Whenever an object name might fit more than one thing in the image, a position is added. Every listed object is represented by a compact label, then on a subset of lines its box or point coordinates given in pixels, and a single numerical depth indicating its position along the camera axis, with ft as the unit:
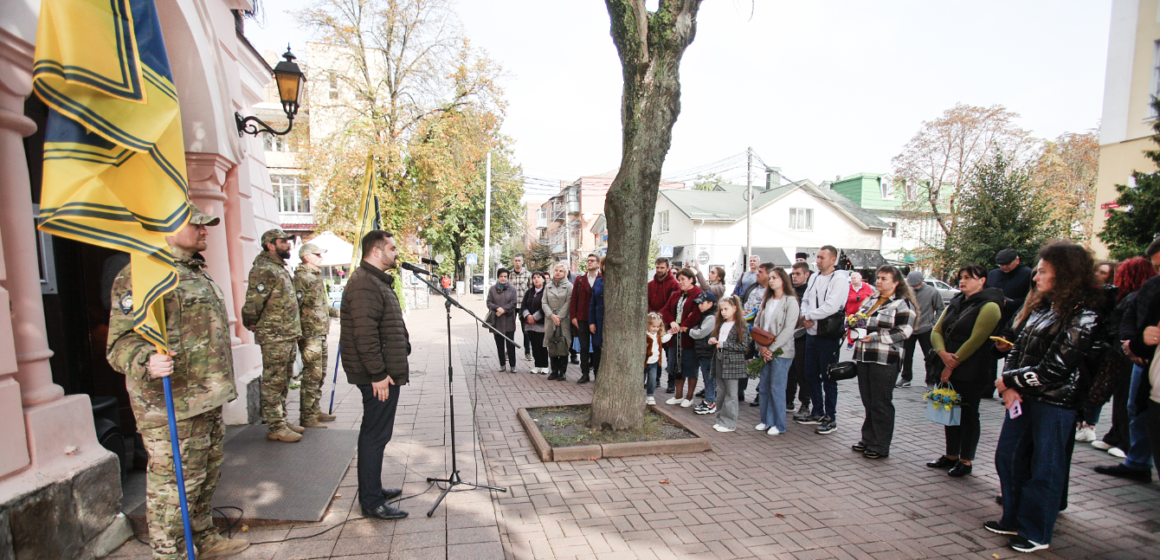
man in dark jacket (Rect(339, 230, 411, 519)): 11.28
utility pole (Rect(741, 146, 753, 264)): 87.17
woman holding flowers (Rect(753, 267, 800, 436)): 18.33
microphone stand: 12.99
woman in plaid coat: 16.07
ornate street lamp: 19.80
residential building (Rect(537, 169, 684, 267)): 173.68
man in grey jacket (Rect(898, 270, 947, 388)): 26.00
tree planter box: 15.80
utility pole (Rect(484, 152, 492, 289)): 77.59
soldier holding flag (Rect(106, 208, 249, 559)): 9.16
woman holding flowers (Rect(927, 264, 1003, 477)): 14.48
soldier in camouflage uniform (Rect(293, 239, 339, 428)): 17.89
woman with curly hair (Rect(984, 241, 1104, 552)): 10.65
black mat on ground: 11.94
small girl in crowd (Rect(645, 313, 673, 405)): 22.95
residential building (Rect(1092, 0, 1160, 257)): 43.83
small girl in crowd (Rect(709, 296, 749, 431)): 18.83
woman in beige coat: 27.99
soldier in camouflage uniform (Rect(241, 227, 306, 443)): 16.10
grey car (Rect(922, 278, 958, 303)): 83.82
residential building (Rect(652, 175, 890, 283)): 111.34
